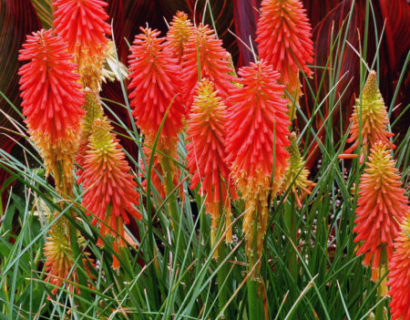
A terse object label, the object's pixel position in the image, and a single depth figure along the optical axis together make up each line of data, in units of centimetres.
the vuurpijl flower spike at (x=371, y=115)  179
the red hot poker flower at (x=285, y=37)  182
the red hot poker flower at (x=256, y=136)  163
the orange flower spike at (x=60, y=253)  180
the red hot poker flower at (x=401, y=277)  153
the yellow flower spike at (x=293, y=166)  177
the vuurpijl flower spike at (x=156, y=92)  174
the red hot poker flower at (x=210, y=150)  166
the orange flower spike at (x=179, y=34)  181
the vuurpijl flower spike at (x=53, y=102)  172
